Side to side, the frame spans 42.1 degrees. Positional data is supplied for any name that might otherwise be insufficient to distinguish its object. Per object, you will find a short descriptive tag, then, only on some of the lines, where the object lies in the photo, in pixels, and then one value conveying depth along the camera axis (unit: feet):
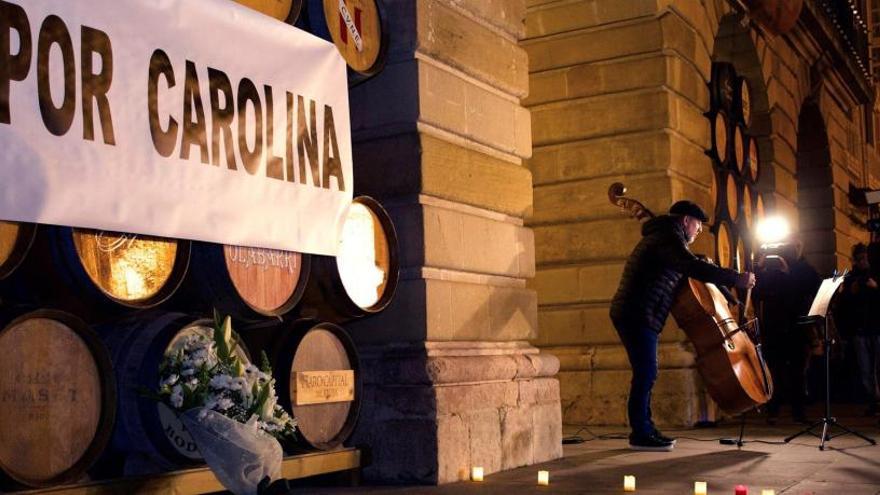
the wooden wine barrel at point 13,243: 13.87
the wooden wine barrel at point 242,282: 17.57
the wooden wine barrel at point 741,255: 42.83
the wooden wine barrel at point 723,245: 39.88
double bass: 27.25
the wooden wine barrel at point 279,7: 19.44
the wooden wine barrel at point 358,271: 20.31
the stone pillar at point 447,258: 22.18
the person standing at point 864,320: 40.68
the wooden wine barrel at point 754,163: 45.64
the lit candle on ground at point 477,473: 21.78
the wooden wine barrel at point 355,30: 21.04
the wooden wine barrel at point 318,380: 18.76
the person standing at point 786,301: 38.45
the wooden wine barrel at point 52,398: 13.97
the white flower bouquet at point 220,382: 15.89
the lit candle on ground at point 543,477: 21.07
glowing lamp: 46.39
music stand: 28.45
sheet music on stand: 28.58
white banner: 14.48
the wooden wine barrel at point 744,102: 43.37
